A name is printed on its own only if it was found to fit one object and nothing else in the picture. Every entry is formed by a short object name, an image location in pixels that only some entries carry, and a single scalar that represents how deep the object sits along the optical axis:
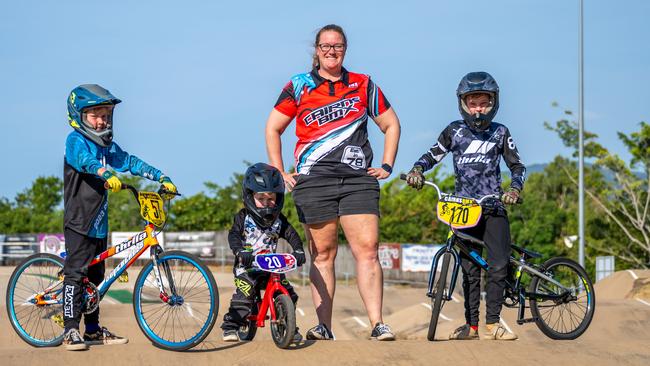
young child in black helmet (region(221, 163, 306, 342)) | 6.96
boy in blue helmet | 6.86
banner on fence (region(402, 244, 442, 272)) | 36.97
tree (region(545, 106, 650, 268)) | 36.16
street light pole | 27.69
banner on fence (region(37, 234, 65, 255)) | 40.78
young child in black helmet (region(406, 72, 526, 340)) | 7.55
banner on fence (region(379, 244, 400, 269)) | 38.44
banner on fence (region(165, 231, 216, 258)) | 41.50
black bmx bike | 7.45
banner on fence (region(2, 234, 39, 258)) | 41.88
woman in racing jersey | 7.08
